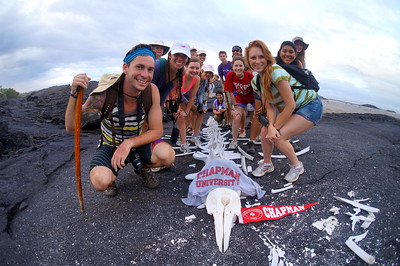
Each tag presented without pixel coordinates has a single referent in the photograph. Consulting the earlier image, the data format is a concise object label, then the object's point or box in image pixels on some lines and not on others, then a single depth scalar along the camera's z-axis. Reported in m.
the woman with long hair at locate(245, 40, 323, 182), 2.90
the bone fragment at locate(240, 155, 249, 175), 3.64
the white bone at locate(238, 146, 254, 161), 4.12
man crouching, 2.54
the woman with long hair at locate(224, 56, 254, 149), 4.33
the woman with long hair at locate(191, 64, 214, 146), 5.13
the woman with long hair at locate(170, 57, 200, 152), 4.04
